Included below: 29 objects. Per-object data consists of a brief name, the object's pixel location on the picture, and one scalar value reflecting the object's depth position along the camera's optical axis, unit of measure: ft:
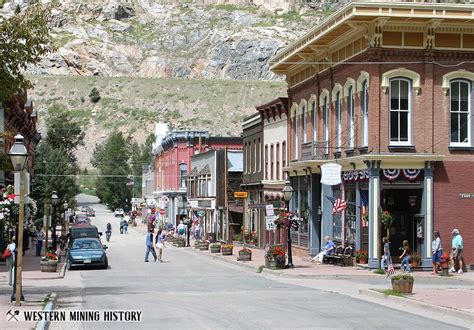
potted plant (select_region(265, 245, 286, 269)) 118.11
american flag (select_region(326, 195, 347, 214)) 121.49
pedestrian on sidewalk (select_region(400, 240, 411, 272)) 105.91
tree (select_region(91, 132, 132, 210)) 442.09
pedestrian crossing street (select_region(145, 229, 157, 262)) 144.15
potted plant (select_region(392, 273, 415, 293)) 77.61
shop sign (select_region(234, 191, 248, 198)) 192.61
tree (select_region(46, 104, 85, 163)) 472.85
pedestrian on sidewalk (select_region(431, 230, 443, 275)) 109.91
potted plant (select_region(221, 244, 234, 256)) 161.68
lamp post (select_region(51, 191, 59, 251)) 151.05
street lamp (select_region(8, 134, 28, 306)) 69.00
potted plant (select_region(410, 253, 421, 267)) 113.09
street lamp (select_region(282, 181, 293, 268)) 122.88
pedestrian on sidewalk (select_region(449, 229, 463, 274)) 109.40
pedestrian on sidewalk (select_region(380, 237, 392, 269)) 106.85
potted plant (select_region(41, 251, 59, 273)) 117.80
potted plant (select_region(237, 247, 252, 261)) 140.27
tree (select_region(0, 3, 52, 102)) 74.02
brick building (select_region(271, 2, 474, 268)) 112.47
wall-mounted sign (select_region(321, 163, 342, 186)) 119.65
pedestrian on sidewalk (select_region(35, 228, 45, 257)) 159.25
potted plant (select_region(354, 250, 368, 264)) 116.67
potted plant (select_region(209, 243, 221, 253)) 170.15
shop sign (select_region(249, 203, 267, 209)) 169.12
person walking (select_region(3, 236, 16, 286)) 88.07
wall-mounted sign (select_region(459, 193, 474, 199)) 114.11
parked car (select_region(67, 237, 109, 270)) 127.13
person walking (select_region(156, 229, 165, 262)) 145.27
